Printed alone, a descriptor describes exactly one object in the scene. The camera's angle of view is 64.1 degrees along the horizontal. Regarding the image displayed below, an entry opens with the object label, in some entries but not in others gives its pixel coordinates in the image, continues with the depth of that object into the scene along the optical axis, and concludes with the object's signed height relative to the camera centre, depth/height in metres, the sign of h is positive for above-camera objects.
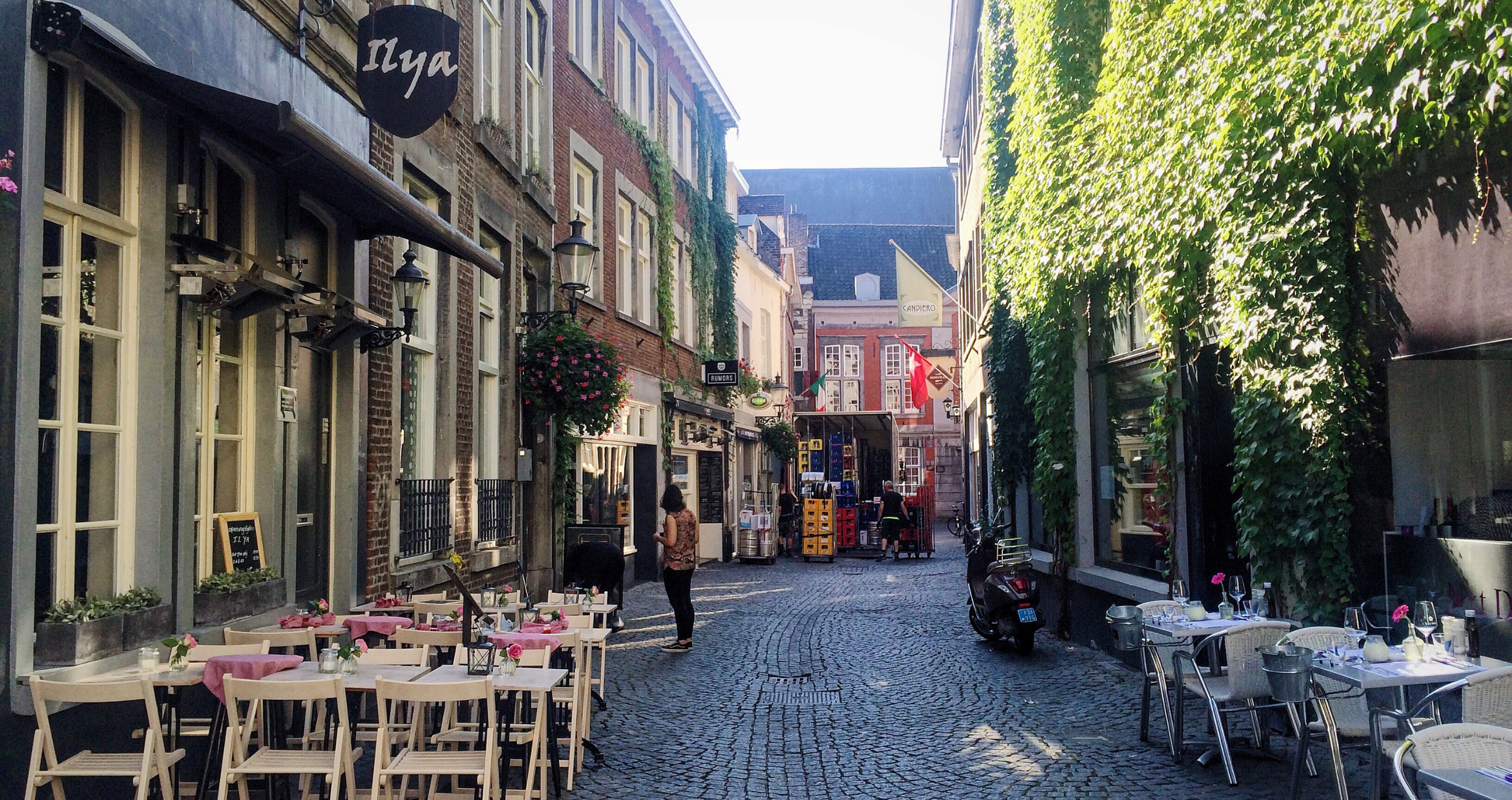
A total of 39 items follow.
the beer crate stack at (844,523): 27.16 -1.29
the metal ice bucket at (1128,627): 7.33 -1.00
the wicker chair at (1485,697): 4.61 -0.92
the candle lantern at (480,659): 5.73 -0.90
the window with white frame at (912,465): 46.41 -0.01
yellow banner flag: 21.88 +3.02
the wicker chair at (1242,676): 6.50 -1.17
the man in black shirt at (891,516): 24.92 -1.05
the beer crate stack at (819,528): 24.56 -1.26
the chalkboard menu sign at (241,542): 6.86 -0.39
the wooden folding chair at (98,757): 4.66 -1.12
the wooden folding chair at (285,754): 4.98 -1.19
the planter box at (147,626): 5.61 -0.72
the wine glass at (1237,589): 7.54 -0.81
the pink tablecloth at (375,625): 7.18 -0.92
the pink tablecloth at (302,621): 7.02 -0.86
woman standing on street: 11.32 -0.83
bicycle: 30.56 -1.72
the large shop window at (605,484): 16.27 -0.21
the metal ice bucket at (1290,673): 5.38 -0.95
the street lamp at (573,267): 12.30 +2.09
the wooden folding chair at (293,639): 6.54 -0.90
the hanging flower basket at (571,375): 12.45 +0.98
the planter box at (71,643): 5.03 -0.71
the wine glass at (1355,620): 6.58 -0.88
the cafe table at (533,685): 5.56 -0.99
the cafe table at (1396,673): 5.18 -0.95
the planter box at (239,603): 6.44 -0.72
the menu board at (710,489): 23.17 -0.40
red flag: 28.91 +2.07
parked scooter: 11.08 -1.25
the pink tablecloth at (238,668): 5.28 -0.86
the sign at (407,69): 7.66 +2.56
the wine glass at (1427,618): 5.80 -0.78
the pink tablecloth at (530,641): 6.64 -0.95
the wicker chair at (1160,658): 7.23 -1.23
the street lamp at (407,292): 8.88 +1.36
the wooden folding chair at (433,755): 5.05 -1.24
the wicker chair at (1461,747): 3.71 -0.89
